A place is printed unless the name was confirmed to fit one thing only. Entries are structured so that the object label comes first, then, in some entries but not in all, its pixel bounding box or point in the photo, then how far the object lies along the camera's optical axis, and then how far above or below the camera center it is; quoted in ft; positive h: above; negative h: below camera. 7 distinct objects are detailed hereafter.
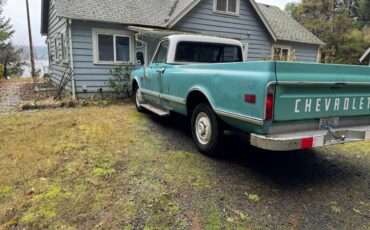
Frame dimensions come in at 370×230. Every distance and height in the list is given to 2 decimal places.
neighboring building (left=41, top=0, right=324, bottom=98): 30.32 +5.68
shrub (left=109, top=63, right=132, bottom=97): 32.28 -0.97
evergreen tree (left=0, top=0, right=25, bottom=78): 94.89 +5.59
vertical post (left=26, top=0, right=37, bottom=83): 54.95 +7.04
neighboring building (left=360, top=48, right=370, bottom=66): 48.61 +3.75
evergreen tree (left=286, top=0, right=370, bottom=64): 73.28 +12.48
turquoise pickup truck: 9.25 -1.11
